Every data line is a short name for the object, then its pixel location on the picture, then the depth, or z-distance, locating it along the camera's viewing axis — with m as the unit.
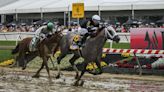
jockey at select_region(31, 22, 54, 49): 17.20
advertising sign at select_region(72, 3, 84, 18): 26.56
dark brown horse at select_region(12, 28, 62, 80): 17.20
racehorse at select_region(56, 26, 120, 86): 14.77
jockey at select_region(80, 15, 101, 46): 15.06
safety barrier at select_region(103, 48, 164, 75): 19.02
